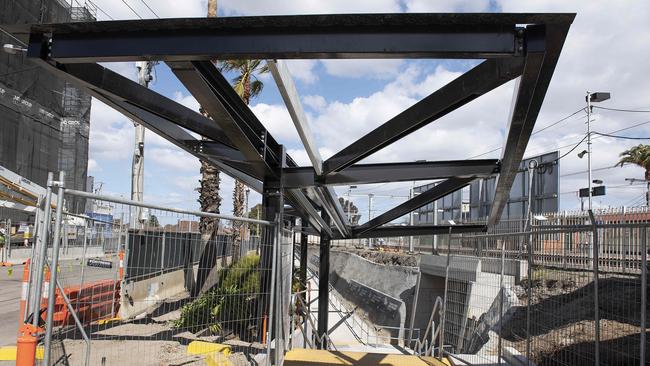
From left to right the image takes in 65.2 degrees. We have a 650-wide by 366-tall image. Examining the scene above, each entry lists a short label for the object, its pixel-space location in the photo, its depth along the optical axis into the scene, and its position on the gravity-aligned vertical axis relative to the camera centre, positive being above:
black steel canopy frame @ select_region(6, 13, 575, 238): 3.20 +1.20
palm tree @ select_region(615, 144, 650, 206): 30.50 +5.10
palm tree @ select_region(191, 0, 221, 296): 13.72 +1.04
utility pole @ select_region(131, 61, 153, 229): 15.47 +2.14
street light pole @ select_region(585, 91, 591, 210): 25.69 +5.56
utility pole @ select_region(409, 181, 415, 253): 30.65 -0.60
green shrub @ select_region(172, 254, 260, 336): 5.32 -0.86
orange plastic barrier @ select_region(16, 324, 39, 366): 3.69 -0.98
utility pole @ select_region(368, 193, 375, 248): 35.24 +1.94
